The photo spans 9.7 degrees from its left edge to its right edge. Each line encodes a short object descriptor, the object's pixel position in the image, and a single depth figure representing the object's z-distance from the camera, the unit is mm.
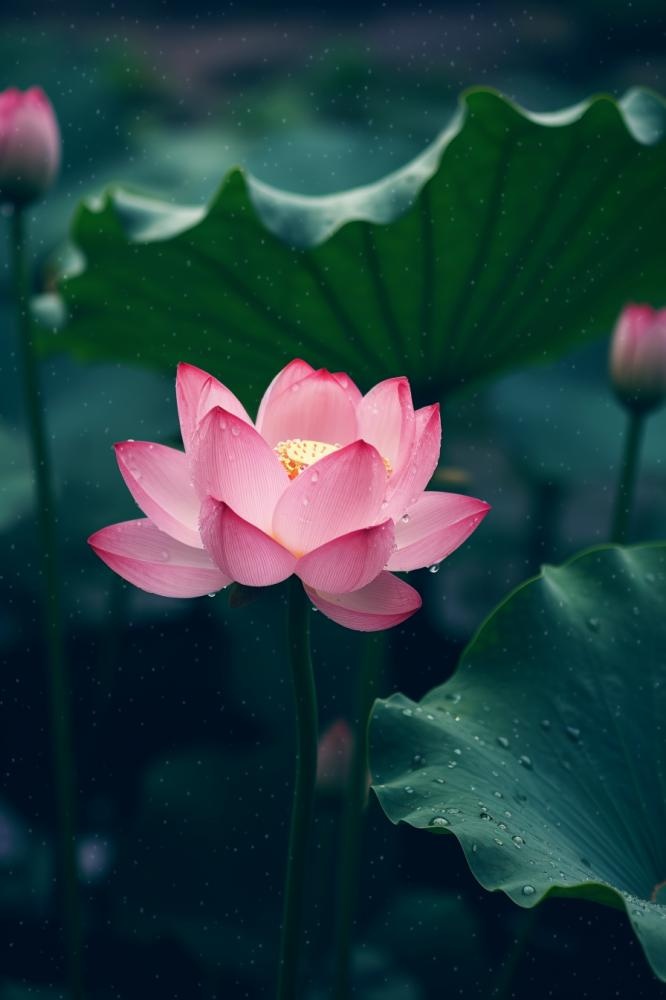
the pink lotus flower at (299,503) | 2079
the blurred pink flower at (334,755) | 2412
